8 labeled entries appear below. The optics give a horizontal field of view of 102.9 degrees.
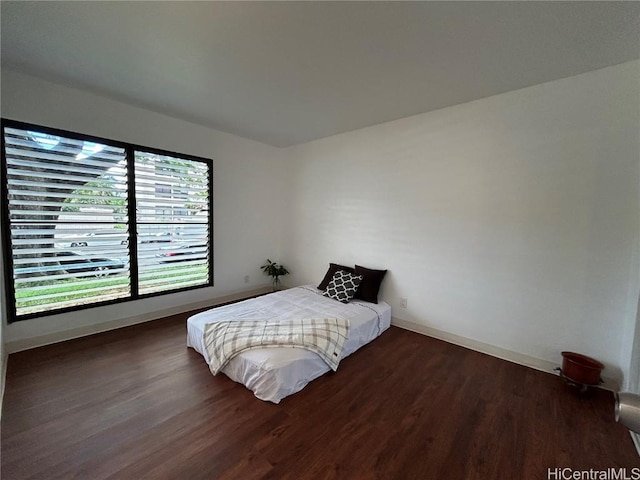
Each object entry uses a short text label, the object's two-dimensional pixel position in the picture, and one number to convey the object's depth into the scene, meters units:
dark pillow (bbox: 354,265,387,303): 3.35
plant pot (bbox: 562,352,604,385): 2.03
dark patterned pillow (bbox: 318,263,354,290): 3.71
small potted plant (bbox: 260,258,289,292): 4.66
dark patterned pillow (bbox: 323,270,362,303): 3.30
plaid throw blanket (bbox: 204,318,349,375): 2.16
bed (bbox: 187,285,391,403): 1.95
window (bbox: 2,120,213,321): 2.45
